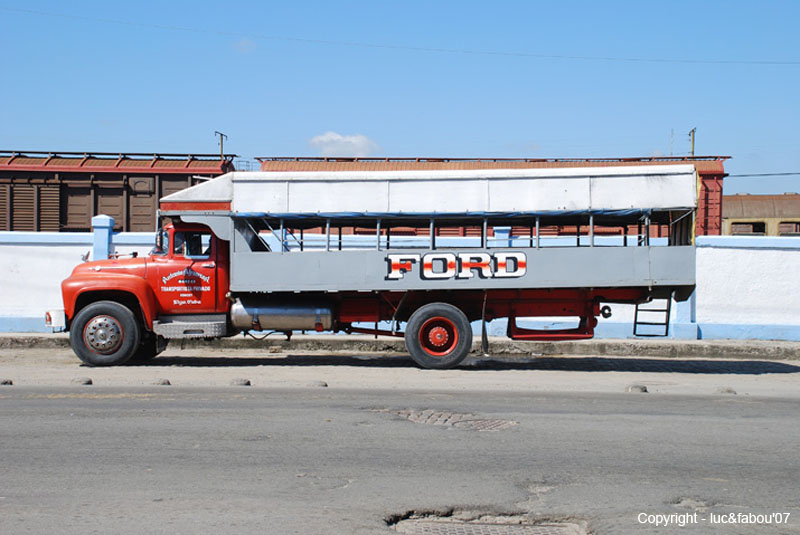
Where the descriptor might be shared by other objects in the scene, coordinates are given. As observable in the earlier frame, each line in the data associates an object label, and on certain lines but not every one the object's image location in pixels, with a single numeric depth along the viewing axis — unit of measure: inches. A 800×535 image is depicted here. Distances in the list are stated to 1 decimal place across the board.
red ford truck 467.5
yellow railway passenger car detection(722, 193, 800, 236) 1304.1
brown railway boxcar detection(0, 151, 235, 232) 966.4
